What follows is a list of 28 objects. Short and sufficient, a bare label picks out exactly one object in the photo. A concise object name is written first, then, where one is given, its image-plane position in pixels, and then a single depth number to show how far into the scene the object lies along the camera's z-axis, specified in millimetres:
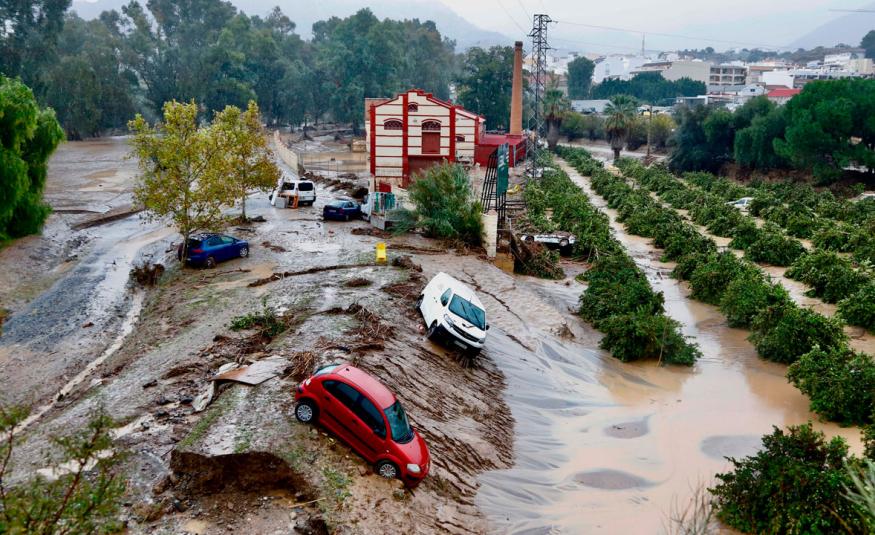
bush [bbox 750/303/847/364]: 20922
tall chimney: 78250
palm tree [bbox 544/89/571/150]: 95625
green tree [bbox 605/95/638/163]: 88375
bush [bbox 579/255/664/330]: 24688
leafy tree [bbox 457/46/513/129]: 97250
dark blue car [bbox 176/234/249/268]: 27344
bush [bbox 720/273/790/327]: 24469
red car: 11562
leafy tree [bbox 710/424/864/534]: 11406
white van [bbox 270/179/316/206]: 41812
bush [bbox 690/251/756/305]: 28578
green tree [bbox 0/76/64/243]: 31344
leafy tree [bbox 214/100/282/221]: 34562
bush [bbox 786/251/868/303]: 27750
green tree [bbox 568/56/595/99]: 191125
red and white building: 43656
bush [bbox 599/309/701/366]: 21688
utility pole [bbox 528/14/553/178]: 55969
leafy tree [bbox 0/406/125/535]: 6137
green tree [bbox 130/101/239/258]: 27047
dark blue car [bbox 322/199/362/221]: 36781
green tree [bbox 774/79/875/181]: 55281
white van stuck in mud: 18375
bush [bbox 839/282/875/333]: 24344
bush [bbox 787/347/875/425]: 17047
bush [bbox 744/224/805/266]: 34938
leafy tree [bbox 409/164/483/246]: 31250
